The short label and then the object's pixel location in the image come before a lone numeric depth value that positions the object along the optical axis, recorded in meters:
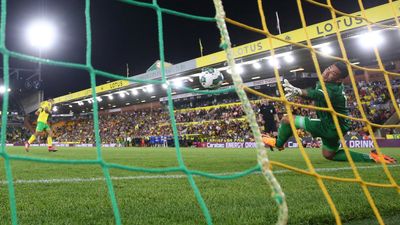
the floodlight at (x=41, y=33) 27.46
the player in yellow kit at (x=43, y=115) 10.51
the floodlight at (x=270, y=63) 19.90
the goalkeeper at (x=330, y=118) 3.49
